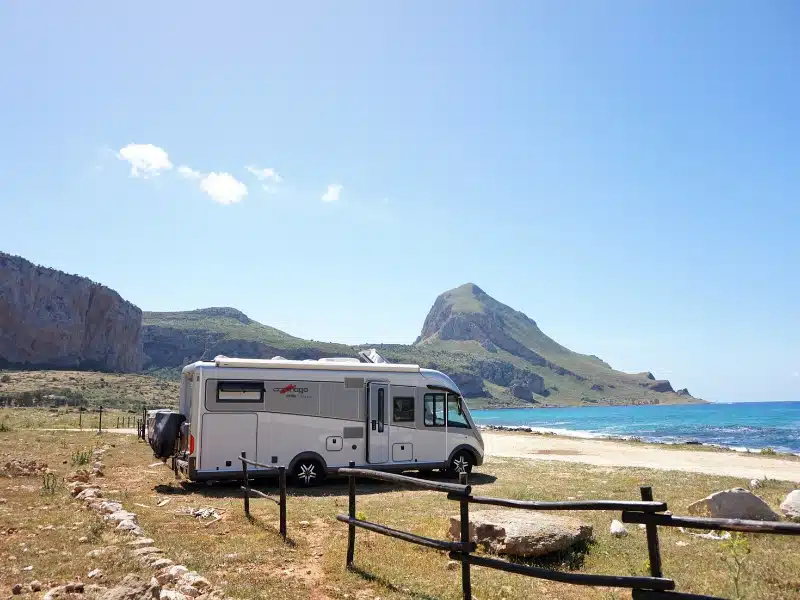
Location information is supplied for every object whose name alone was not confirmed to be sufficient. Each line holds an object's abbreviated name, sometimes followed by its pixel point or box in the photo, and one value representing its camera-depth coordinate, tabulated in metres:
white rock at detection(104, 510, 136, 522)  9.07
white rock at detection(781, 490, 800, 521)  9.40
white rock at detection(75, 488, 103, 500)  11.01
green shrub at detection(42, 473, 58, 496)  11.61
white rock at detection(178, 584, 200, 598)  5.86
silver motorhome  13.77
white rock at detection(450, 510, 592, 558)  7.13
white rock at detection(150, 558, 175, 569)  6.75
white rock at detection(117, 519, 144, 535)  8.37
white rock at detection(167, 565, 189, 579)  6.31
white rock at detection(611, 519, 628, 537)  8.67
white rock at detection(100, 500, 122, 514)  9.72
